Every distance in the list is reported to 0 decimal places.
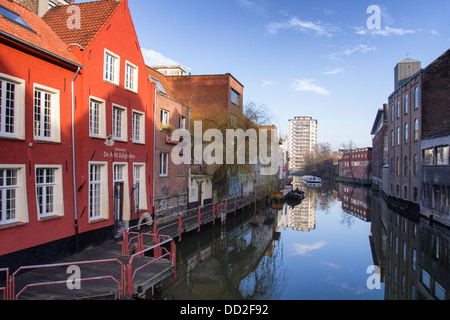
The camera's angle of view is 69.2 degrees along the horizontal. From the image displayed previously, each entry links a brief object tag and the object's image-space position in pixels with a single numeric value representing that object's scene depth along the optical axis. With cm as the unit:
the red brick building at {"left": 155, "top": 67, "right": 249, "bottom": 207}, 2283
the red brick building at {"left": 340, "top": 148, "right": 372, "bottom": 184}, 7418
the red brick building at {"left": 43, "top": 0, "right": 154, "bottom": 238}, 1187
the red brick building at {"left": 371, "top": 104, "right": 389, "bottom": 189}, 5612
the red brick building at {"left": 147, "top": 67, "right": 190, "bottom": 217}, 1736
